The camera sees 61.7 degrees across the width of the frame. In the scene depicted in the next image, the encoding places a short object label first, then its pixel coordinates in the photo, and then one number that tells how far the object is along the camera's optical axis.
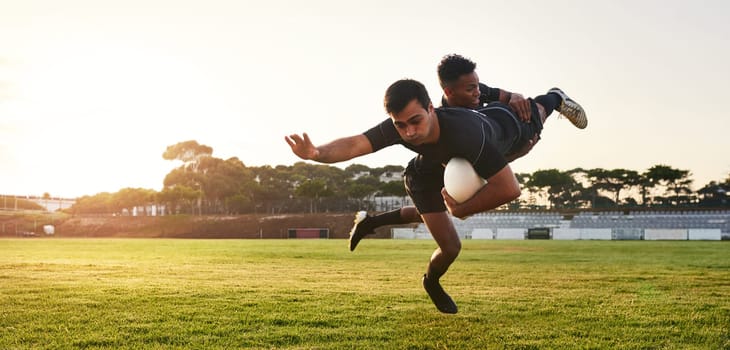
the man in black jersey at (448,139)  6.05
